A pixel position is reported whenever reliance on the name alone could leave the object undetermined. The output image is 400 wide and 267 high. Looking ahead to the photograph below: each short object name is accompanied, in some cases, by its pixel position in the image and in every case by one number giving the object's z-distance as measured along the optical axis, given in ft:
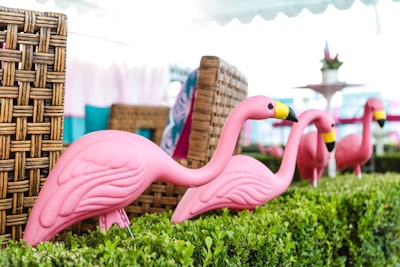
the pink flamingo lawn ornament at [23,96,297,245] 4.92
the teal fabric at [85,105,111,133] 17.97
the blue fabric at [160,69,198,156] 10.59
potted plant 12.32
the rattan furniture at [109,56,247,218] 8.63
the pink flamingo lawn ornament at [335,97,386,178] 11.19
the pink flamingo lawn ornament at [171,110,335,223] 6.53
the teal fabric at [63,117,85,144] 18.98
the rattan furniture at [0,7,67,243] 5.39
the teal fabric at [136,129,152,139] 17.99
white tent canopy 15.16
